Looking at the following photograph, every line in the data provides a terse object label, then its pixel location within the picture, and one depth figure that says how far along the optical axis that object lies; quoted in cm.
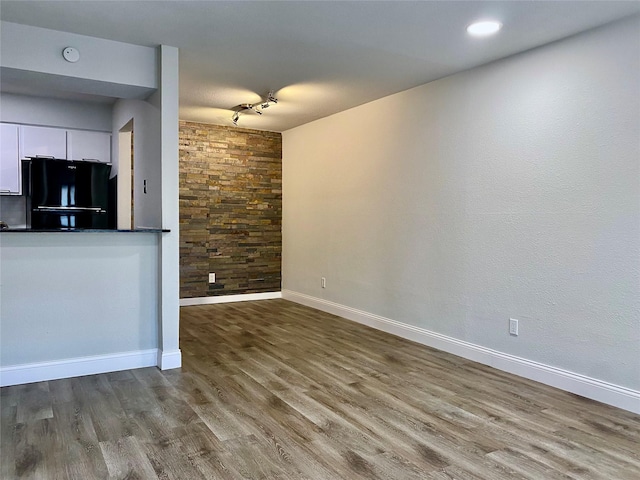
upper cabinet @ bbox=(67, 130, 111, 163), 568
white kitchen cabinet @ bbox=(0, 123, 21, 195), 530
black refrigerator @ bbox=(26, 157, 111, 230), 524
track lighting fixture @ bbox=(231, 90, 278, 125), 472
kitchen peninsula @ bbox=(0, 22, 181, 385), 319
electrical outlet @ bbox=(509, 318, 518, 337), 351
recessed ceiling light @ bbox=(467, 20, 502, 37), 294
